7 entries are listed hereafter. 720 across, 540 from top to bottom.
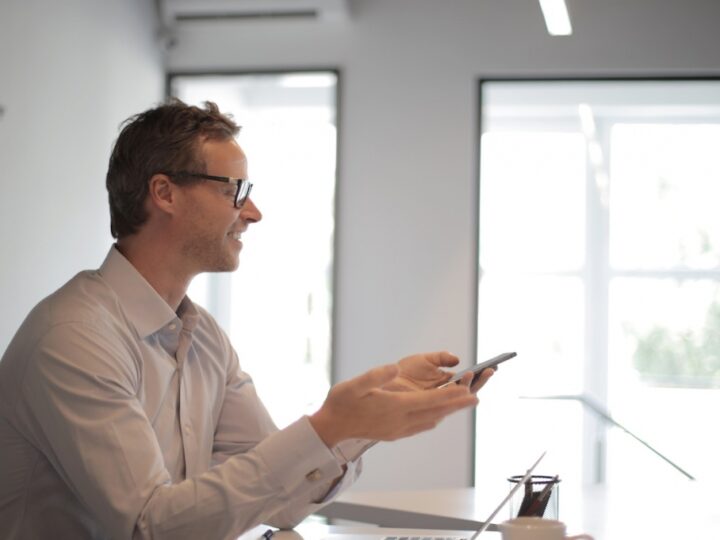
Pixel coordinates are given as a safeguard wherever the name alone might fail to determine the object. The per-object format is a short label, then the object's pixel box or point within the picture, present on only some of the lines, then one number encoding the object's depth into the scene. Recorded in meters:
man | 1.53
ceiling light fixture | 3.40
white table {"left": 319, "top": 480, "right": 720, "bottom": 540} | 2.16
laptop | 1.89
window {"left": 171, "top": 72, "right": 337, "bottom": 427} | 5.46
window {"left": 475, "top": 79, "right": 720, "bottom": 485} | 6.78
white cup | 1.48
